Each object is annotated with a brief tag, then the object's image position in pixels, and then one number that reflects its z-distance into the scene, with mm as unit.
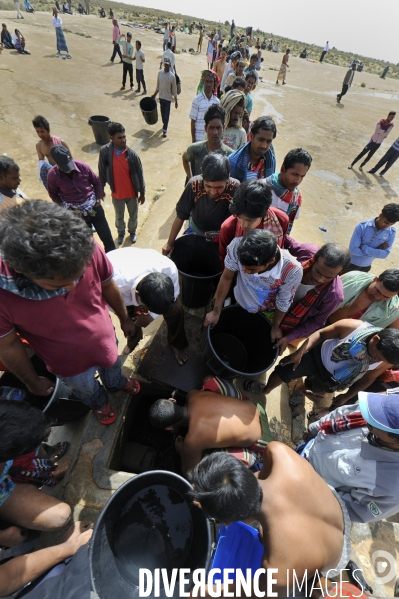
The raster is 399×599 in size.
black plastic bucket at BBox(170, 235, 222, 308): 2938
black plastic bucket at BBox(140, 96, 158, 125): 7039
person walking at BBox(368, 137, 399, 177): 7184
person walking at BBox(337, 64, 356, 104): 11883
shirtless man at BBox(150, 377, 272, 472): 2006
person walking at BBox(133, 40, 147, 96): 8367
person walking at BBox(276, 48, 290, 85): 13458
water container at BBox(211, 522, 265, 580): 1729
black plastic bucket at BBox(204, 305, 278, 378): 2693
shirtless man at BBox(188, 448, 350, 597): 1415
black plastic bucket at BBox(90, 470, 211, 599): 1621
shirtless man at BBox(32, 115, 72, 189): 3621
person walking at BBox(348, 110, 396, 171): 6891
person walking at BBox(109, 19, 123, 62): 10984
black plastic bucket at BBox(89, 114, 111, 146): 6145
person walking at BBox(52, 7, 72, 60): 10703
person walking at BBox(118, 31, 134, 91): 8375
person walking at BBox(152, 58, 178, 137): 6387
